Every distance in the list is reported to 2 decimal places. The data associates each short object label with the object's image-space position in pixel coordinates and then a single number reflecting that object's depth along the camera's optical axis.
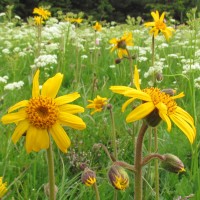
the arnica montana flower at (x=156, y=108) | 0.39
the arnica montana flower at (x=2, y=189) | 0.45
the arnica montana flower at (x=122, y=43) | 0.98
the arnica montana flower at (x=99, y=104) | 0.73
